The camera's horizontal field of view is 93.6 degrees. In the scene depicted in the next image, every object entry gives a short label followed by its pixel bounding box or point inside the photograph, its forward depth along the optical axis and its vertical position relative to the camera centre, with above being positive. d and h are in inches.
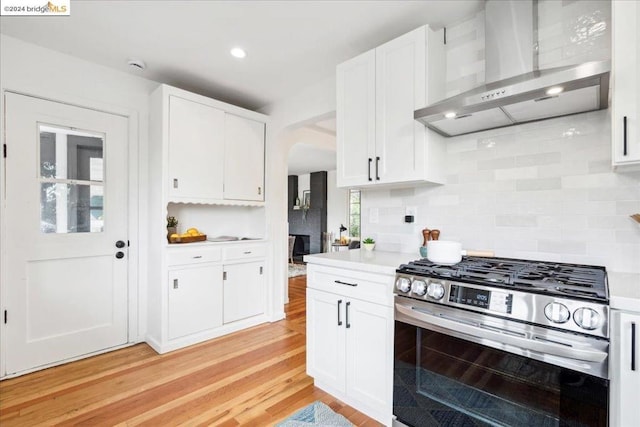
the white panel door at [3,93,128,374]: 90.9 -6.2
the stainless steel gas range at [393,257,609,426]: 41.4 -20.7
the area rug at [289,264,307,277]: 244.6 -48.8
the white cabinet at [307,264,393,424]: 66.1 -29.7
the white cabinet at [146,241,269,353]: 107.7 -31.8
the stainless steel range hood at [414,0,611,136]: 50.4 +22.4
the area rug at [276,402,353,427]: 68.1 -47.6
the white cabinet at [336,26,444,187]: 74.9 +27.5
